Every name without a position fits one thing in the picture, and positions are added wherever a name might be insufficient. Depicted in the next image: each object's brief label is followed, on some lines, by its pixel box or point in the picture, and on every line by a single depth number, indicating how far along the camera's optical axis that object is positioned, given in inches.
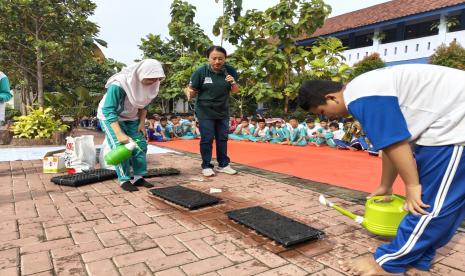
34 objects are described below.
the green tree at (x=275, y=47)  488.1
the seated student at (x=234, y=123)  467.5
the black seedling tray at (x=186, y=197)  116.8
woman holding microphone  173.2
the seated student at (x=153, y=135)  395.2
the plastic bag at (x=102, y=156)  182.6
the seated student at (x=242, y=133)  419.6
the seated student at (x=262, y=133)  392.8
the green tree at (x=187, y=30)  593.6
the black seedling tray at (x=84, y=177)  146.6
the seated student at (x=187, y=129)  435.8
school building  626.2
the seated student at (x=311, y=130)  356.2
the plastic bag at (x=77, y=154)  176.6
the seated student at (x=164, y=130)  408.8
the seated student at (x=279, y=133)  371.7
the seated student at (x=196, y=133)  438.9
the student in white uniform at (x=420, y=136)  63.2
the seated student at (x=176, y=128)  426.9
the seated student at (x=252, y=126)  412.5
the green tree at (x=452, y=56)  532.7
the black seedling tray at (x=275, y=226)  87.7
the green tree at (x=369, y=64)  648.4
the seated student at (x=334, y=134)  339.5
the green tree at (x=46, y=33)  433.9
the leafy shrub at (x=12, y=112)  773.1
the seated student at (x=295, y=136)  355.6
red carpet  174.1
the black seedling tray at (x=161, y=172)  171.0
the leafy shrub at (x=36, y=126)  308.0
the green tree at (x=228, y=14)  560.4
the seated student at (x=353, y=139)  303.1
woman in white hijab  134.0
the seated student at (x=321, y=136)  346.3
